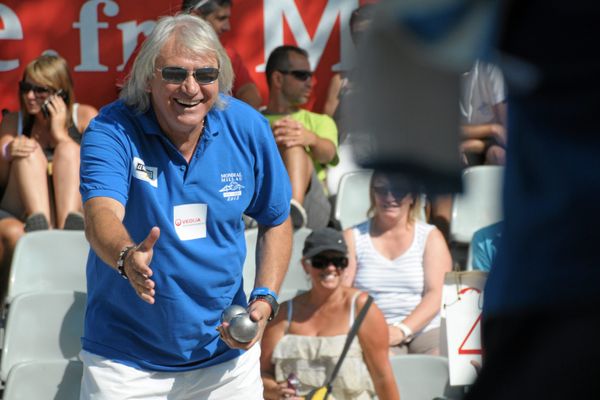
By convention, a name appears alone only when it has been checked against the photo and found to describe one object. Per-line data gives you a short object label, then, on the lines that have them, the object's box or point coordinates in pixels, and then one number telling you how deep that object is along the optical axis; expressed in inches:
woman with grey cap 426.0
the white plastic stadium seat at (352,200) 576.7
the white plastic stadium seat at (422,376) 431.8
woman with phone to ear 540.4
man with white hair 287.7
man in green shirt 549.0
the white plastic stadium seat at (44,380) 392.8
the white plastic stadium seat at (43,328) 437.7
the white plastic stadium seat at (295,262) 504.4
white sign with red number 426.3
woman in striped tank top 486.3
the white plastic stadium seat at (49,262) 494.3
